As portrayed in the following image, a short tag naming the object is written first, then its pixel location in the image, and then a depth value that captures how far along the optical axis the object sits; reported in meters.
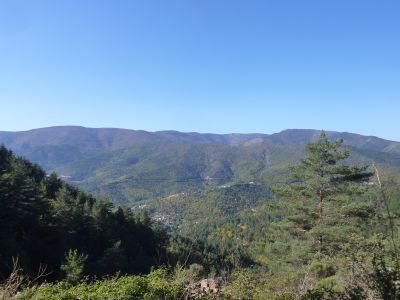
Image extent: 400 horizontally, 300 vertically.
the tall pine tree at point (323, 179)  18.84
